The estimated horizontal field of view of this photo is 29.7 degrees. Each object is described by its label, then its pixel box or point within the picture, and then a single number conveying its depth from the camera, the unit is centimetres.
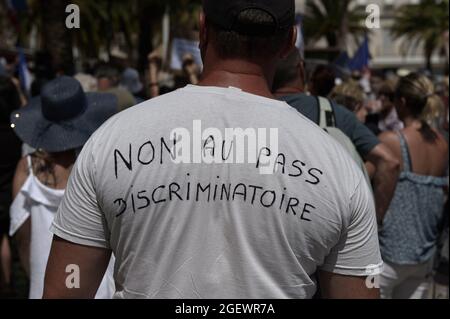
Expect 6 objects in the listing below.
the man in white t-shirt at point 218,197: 198
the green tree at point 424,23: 4266
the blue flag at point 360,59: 1250
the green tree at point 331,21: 4217
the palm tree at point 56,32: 1553
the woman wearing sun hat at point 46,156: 385
